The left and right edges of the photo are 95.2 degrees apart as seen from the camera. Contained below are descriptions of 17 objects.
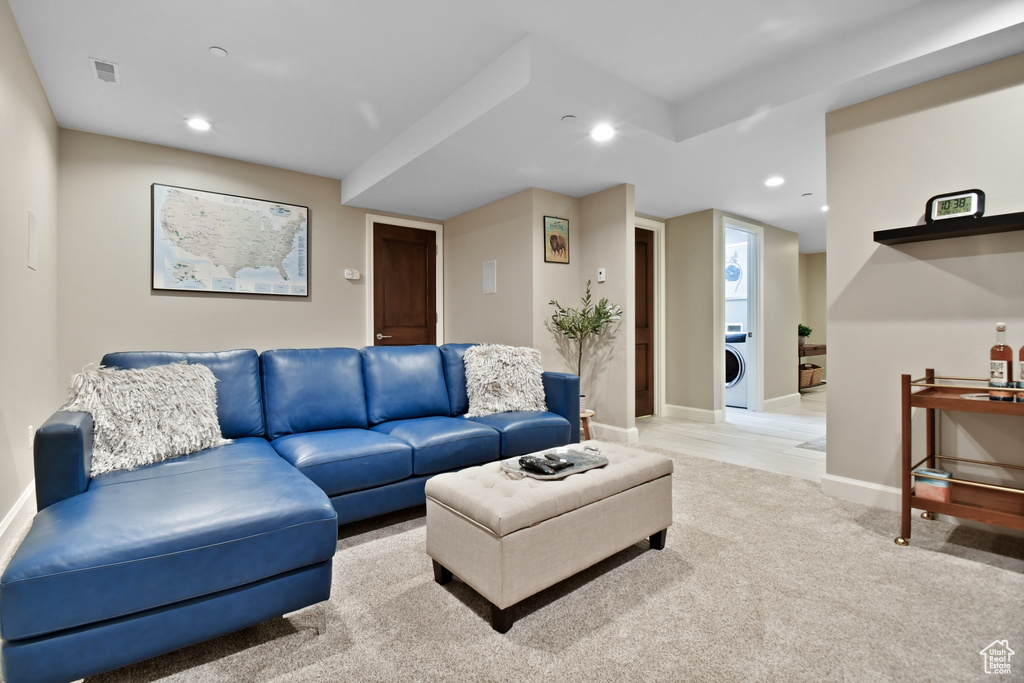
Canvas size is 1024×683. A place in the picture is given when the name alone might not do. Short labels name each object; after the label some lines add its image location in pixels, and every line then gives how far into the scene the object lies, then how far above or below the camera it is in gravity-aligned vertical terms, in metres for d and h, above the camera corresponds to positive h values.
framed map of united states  3.78 +0.85
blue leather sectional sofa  1.17 -0.56
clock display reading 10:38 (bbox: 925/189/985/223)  2.20 +0.64
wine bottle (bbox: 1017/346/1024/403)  1.99 -0.19
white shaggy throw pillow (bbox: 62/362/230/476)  1.91 -0.31
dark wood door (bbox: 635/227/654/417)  5.34 +0.21
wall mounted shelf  2.09 +0.52
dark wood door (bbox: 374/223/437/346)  4.98 +0.60
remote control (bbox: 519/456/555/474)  1.83 -0.50
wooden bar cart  1.96 -0.68
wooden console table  7.18 -0.18
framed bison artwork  4.30 +0.93
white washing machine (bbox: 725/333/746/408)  5.95 -0.40
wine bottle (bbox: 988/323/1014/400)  2.02 -0.13
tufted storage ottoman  1.52 -0.66
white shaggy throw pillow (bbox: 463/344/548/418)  3.15 -0.28
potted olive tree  4.22 +0.18
